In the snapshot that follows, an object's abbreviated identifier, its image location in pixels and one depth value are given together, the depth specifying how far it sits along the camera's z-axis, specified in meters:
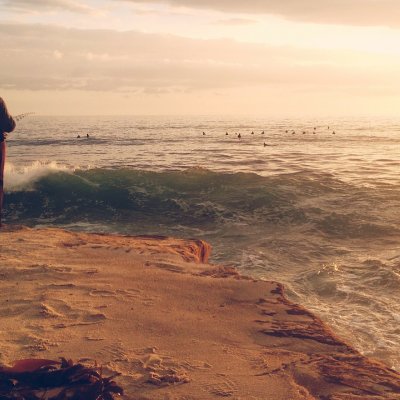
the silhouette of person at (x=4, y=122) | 6.55
